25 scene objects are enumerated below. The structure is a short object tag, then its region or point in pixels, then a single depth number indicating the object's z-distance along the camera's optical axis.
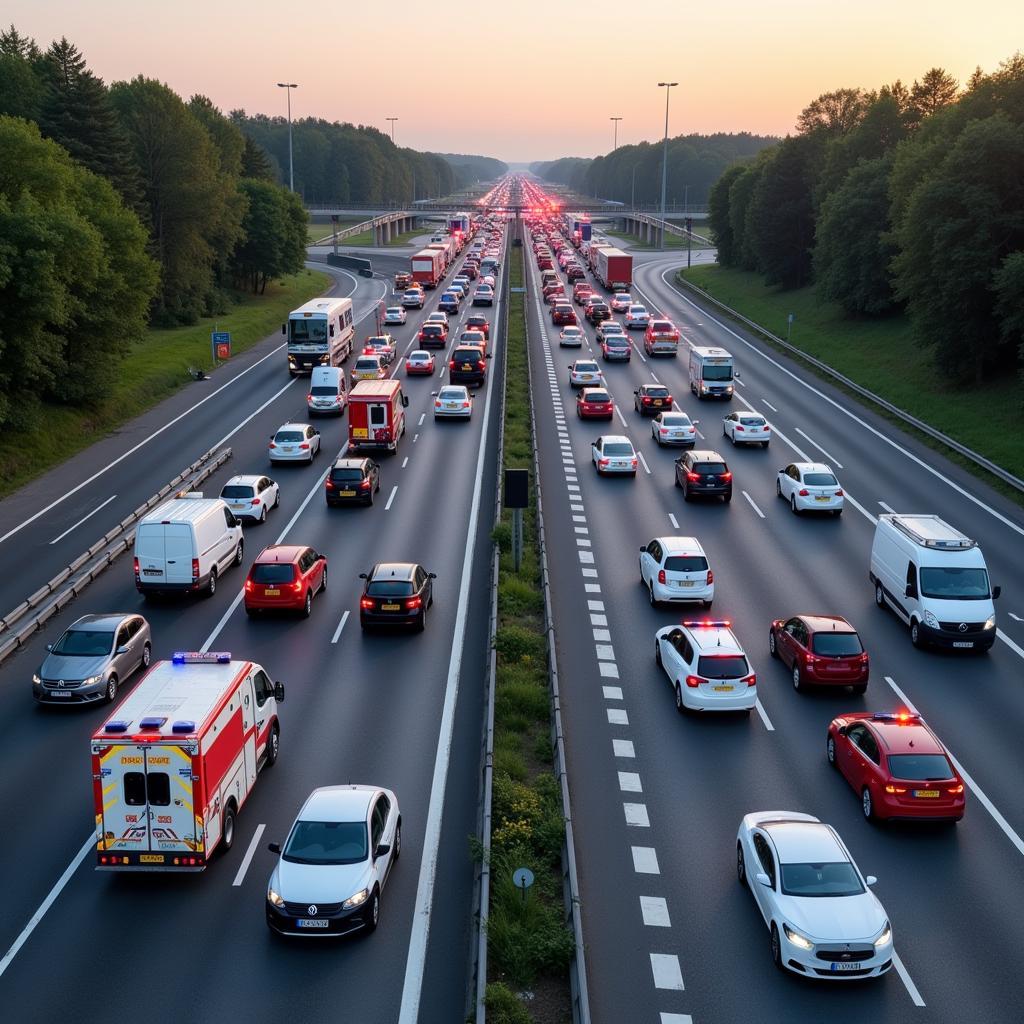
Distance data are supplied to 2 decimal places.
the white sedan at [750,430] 50.06
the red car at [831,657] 25.45
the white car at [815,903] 15.67
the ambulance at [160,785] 17.72
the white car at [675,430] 50.16
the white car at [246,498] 38.94
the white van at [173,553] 31.56
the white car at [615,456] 45.03
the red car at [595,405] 55.38
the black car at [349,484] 40.75
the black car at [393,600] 29.16
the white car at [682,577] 30.81
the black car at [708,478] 41.38
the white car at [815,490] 39.75
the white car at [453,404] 55.62
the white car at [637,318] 87.25
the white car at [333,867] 16.44
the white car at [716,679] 24.34
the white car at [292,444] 47.16
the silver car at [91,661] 24.97
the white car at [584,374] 63.88
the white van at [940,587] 28.31
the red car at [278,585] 30.28
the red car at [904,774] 19.98
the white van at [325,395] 56.62
